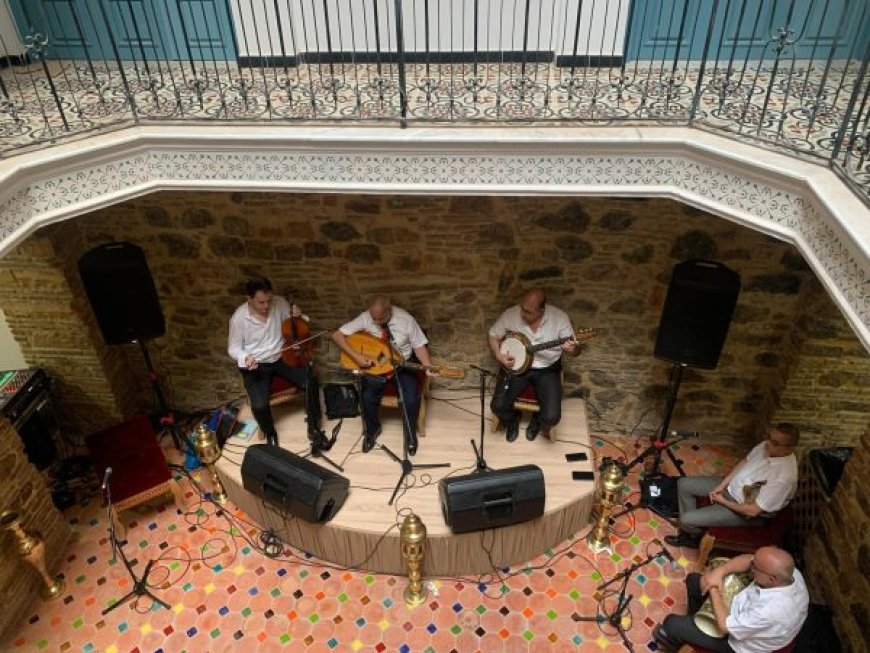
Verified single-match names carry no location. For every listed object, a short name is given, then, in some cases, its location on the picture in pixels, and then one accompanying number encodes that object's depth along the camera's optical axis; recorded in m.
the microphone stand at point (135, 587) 4.68
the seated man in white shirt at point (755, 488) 4.23
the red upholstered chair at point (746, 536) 4.46
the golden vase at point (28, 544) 4.30
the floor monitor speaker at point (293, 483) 4.50
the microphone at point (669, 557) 4.83
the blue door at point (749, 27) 4.30
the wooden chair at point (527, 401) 5.21
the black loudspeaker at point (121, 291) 4.85
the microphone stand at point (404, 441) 5.04
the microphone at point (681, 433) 5.18
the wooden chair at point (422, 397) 5.29
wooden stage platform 4.68
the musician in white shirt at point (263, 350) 5.10
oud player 5.17
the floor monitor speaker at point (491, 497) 4.42
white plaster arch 3.37
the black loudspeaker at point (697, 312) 4.40
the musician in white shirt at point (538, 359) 5.07
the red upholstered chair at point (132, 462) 4.93
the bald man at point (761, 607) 3.52
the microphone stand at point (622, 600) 4.44
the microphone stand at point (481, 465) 5.09
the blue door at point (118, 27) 4.67
